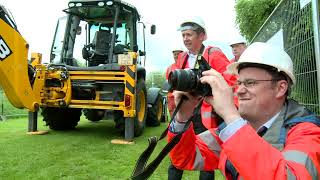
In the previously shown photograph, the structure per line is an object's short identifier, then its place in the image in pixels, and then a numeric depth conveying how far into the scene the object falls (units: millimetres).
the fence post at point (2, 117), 8174
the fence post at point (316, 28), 1899
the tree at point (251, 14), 7340
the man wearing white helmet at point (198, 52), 2497
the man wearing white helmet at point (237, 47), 4007
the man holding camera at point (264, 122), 1014
